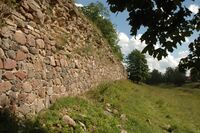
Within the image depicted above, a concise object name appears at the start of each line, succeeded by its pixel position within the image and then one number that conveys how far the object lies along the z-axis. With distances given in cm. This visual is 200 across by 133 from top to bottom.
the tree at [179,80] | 3781
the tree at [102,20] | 2075
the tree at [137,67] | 2405
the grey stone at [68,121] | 352
